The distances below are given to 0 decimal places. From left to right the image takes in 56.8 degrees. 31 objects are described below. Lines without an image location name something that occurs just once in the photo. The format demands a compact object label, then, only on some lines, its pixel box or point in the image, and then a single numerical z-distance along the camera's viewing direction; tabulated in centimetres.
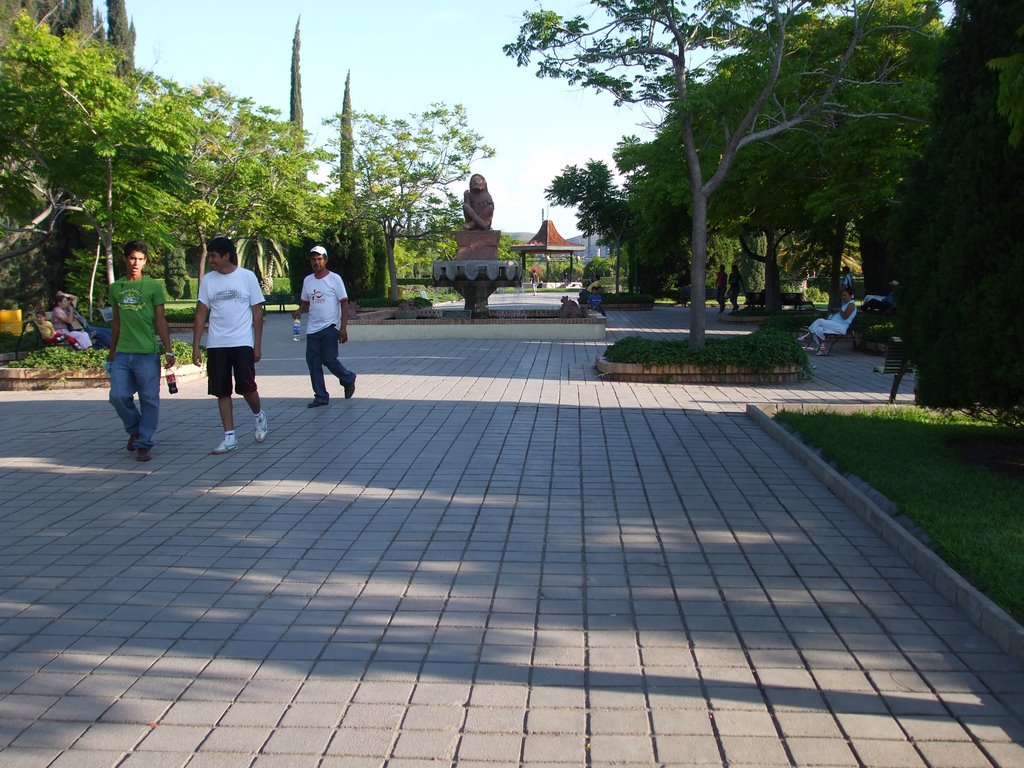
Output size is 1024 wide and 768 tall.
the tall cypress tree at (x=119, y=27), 4241
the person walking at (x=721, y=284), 3627
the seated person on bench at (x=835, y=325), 1711
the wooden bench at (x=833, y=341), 1711
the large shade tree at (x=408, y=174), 3581
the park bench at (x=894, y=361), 1068
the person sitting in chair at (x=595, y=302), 3156
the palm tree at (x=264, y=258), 4941
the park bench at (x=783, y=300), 3616
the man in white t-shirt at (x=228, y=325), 824
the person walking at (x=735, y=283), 3588
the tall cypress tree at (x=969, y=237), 624
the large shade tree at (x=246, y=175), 2728
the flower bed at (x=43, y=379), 1281
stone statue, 2384
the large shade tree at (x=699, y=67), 1286
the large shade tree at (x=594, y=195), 4141
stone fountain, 2348
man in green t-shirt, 794
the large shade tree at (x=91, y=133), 1407
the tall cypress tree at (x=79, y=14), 3825
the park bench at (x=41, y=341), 1376
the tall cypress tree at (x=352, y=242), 3622
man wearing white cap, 1083
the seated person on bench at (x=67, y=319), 1375
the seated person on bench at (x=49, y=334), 1380
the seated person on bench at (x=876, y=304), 2368
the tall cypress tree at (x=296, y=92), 5228
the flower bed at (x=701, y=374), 1301
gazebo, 5728
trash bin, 2581
